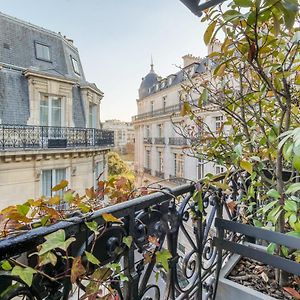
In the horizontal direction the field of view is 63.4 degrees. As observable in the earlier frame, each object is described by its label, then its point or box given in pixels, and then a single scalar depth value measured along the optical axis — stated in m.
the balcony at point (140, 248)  0.48
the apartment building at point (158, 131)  12.03
